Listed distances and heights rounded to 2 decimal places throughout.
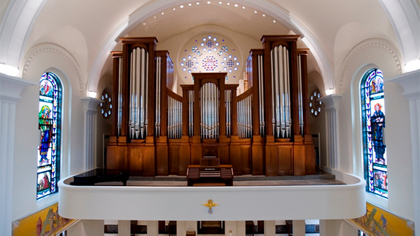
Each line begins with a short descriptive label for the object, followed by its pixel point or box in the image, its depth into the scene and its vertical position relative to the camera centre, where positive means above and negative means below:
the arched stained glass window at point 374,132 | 7.00 -0.03
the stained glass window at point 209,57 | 11.52 +3.28
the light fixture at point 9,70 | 5.54 +1.39
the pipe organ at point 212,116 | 8.18 +0.52
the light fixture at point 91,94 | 8.87 +1.34
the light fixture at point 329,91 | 8.59 +1.29
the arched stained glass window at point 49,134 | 7.24 +0.03
